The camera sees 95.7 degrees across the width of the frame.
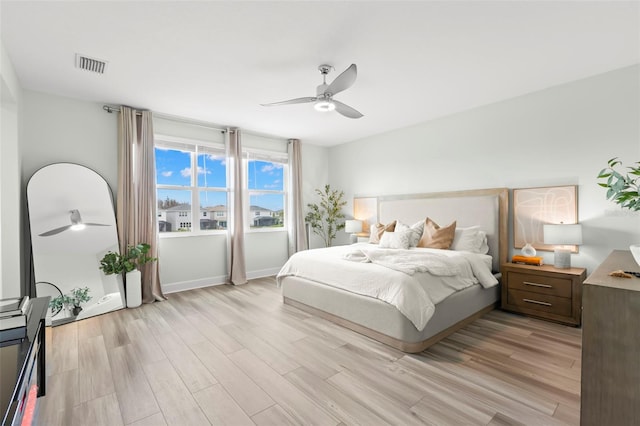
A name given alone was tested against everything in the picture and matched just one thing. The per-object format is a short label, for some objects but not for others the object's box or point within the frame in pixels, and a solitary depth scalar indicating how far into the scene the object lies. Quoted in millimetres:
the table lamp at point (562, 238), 3078
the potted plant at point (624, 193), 1304
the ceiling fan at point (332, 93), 2506
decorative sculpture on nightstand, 3479
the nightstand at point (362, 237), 5389
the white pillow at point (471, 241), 3762
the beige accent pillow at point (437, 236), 3879
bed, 2576
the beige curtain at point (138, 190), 3918
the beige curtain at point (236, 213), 4949
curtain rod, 3904
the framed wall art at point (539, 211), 3320
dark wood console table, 956
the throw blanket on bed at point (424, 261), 2766
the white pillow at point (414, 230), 4121
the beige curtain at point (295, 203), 5809
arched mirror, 3330
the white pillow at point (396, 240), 4039
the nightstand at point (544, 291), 2967
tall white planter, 3768
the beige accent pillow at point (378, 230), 4641
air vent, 2723
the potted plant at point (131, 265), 3654
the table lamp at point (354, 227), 5500
